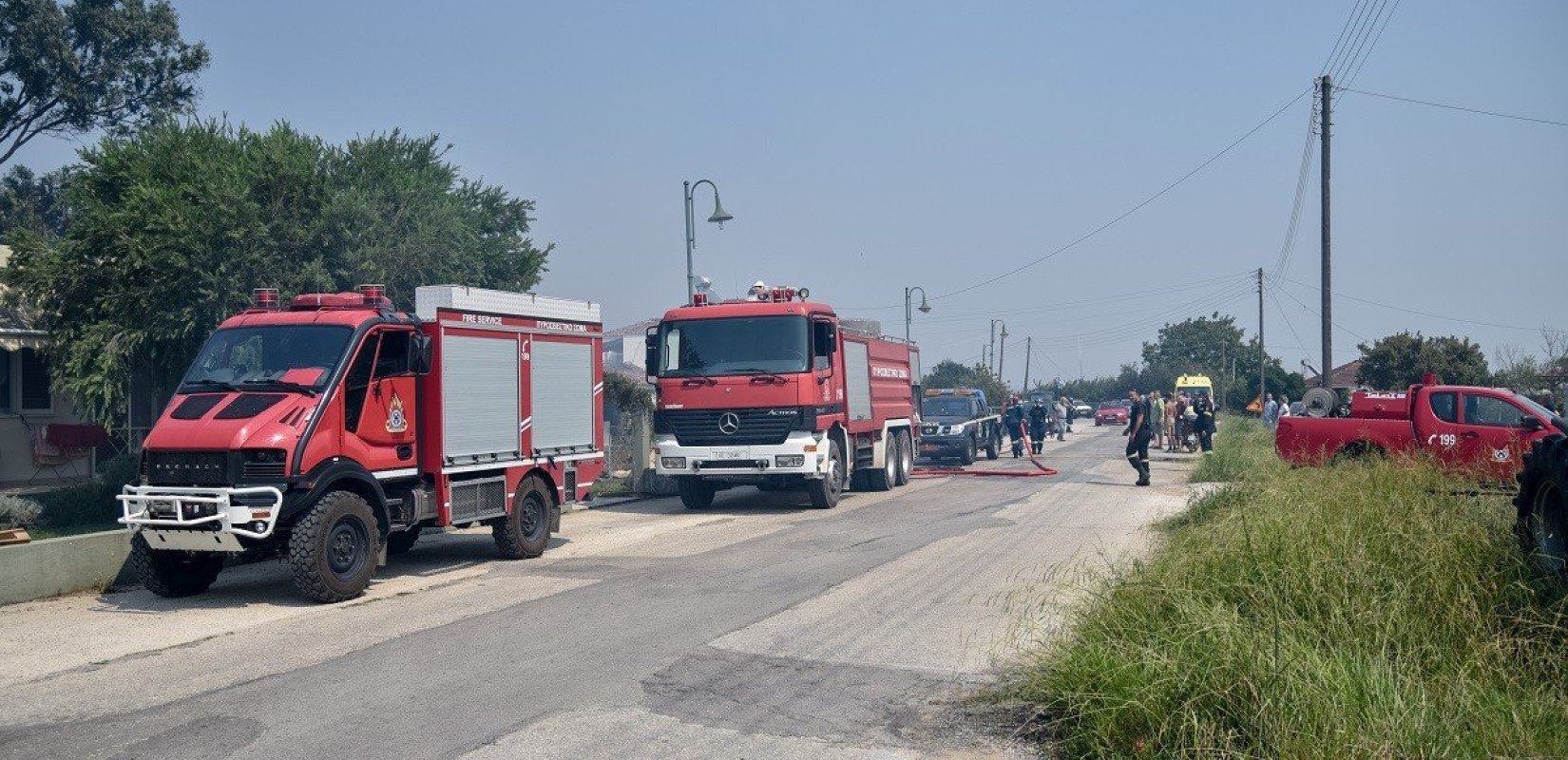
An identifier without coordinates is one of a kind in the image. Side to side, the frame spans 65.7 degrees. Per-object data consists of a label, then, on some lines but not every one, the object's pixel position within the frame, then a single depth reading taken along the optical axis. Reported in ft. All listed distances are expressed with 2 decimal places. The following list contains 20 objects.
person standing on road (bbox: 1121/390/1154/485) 75.77
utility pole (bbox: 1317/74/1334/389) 96.27
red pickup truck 58.13
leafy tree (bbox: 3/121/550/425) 63.21
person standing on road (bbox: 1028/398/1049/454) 119.55
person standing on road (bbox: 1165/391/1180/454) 125.70
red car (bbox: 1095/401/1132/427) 241.76
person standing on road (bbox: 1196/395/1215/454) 108.37
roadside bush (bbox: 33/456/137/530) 57.21
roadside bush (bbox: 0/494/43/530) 51.47
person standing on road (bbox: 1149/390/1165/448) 127.13
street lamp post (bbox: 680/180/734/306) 83.87
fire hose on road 85.92
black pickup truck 100.32
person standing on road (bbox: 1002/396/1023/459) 114.73
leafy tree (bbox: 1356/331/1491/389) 146.41
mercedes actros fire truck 60.29
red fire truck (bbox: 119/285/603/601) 33.91
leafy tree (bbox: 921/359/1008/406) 228.84
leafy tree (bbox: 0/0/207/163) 107.65
